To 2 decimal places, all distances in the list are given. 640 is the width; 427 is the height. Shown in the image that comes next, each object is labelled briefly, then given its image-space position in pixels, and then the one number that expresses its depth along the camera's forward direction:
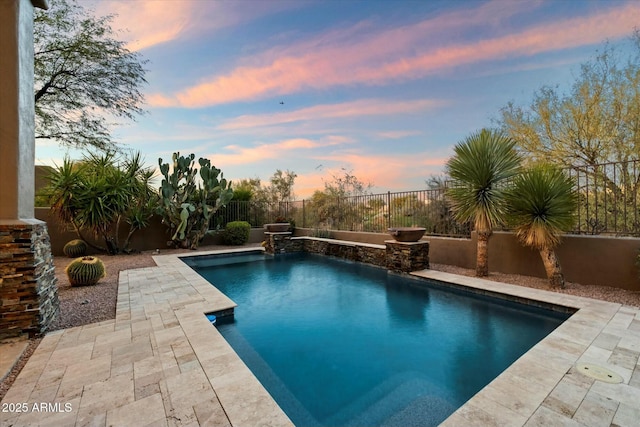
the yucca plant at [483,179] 5.56
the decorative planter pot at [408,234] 6.60
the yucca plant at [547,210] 4.84
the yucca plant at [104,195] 8.23
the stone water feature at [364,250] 6.57
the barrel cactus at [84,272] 5.30
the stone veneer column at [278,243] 10.48
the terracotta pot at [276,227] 10.67
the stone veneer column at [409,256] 6.50
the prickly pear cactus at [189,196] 10.02
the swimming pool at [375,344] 2.38
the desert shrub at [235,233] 12.08
